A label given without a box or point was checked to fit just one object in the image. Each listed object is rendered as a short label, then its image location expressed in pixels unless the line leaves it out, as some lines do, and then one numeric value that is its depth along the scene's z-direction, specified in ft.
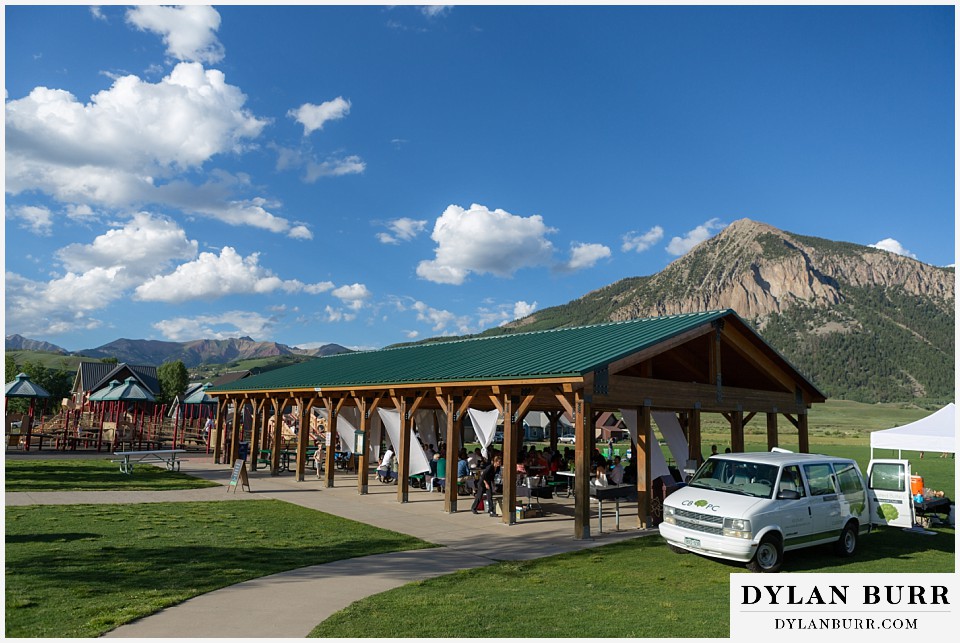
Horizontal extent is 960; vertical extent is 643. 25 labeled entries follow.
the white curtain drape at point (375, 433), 81.20
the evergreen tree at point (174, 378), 331.55
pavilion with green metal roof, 43.09
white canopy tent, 51.60
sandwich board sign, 59.77
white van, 31.76
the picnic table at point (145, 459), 74.83
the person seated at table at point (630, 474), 61.93
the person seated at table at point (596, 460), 63.39
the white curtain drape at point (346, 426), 75.36
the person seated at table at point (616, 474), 56.75
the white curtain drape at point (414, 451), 60.75
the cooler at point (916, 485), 50.15
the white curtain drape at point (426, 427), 81.30
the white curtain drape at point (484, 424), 60.08
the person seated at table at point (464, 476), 60.64
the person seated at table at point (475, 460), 62.11
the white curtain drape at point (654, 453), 50.70
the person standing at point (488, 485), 50.19
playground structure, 110.22
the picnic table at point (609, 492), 44.98
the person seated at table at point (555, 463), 69.22
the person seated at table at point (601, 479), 49.61
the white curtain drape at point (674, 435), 54.24
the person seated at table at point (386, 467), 71.67
